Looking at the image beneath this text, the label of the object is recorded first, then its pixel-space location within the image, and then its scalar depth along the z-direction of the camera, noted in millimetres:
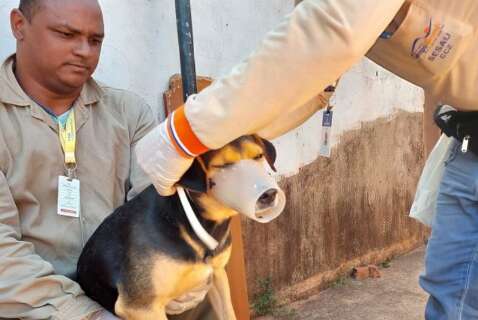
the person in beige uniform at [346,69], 1410
